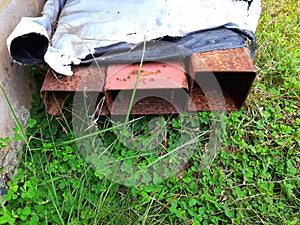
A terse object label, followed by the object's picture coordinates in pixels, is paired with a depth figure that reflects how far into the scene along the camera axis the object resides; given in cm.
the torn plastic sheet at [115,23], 42
